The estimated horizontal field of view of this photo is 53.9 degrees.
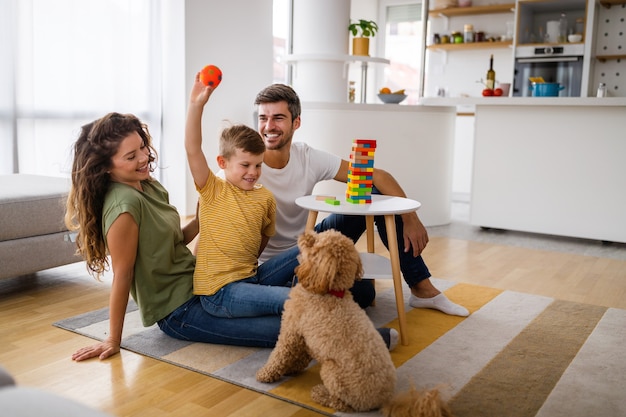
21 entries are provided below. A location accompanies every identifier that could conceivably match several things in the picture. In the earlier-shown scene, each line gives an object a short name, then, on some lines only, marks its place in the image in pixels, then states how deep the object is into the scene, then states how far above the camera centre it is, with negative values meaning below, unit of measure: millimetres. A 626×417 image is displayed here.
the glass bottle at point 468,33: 6426 +1087
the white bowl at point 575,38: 5652 +941
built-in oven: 5703 +696
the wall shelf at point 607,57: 5679 +789
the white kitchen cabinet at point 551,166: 3814 -165
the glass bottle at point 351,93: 4984 +331
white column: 4551 +628
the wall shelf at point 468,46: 6230 +955
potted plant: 4645 +715
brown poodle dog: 1460 -497
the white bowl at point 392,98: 4387 +269
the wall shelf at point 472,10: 6180 +1310
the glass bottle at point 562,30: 5766 +1027
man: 2193 -210
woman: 1797 -345
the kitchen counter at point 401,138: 4141 -22
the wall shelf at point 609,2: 5594 +1273
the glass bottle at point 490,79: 4715 +452
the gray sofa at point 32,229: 2398 -419
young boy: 1863 -300
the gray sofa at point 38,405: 633 -294
